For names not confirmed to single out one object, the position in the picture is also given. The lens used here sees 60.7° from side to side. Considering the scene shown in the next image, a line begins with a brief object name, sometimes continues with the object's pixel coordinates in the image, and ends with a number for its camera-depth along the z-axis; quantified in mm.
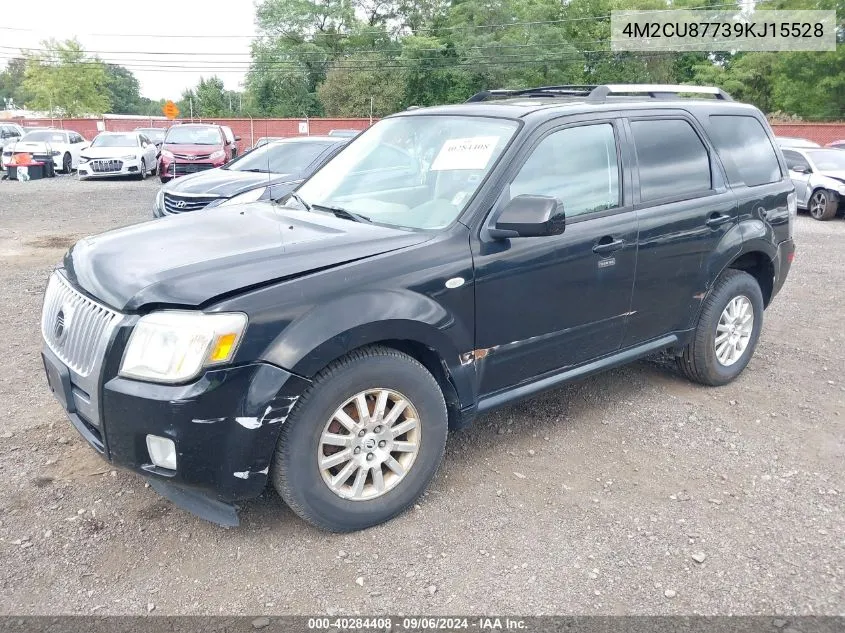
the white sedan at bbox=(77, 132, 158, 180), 20812
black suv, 2773
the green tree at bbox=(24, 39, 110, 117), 63969
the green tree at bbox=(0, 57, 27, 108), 112062
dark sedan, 9141
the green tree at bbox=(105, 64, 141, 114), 102706
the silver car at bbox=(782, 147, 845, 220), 13578
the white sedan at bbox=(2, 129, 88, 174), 22703
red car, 17656
